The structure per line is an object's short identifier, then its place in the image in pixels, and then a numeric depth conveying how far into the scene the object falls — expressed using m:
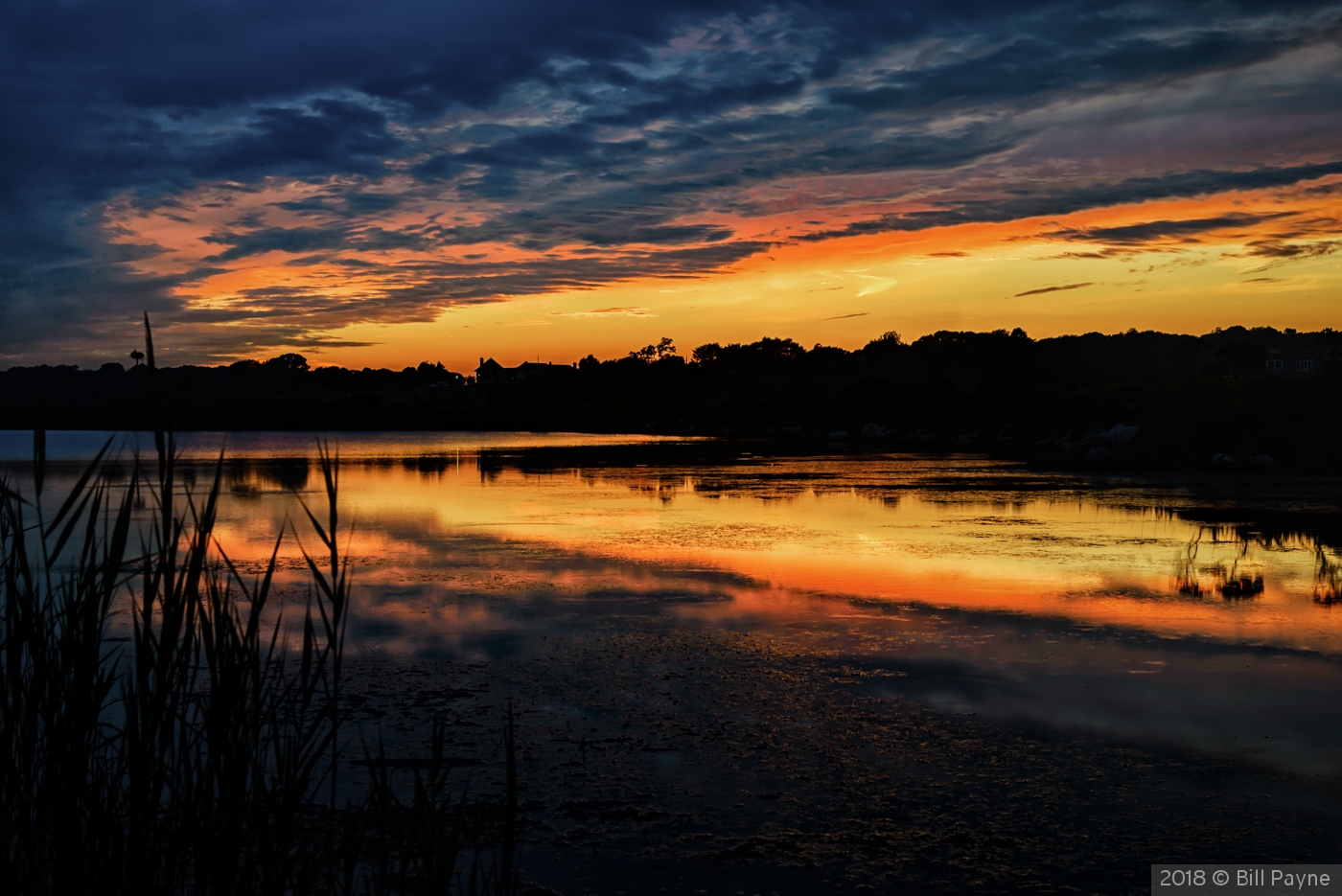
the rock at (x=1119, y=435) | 34.00
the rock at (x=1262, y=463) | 25.66
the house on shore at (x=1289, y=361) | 88.44
